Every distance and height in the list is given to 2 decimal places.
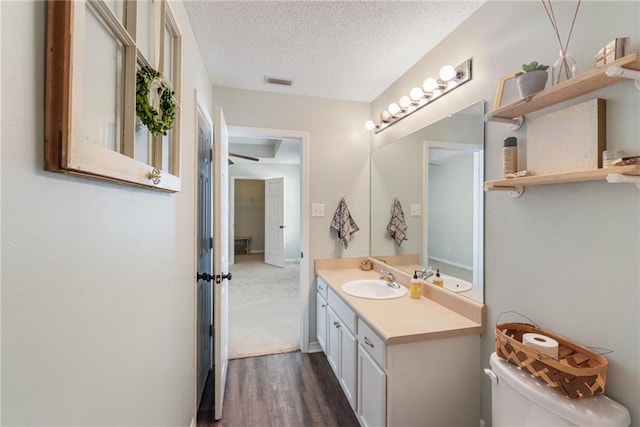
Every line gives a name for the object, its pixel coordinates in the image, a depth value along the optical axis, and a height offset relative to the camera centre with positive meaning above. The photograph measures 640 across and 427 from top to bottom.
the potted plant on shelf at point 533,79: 1.08 +0.52
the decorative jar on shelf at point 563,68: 1.06 +0.56
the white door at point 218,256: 1.80 -0.28
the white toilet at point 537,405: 0.87 -0.62
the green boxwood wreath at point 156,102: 0.85 +0.37
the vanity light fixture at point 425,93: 1.65 +0.81
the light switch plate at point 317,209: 2.66 +0.04
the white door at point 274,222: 6.50 -0.22
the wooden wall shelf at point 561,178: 0.83 +0.13
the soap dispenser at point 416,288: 1.86 -0.49
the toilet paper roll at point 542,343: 0.97 -0.46
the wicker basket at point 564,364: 0.89 -0.51
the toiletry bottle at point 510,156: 1.26 +0.26
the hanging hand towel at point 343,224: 2.65 -0.10
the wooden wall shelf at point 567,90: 0.83 +0.44
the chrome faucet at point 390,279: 2.10 -0.51
